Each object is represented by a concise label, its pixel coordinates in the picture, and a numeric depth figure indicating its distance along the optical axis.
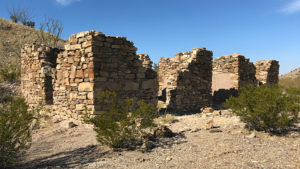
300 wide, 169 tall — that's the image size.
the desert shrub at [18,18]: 33.59
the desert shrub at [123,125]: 3.99
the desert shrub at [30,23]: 36.26
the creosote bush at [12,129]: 3.30
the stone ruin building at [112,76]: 6.07
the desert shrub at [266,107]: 4.66
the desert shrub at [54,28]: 21.61
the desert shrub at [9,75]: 11.86
